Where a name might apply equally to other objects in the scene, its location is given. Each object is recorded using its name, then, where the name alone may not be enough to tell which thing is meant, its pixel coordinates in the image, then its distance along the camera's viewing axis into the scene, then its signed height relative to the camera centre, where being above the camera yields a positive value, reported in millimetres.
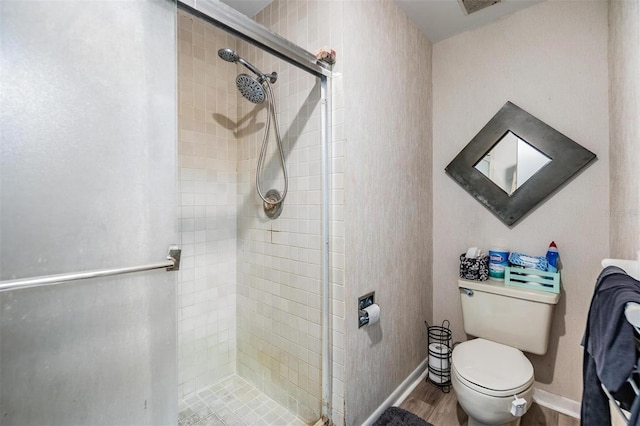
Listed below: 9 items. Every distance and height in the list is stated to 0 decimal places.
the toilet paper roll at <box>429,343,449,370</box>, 1825 -987
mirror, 1601 +275
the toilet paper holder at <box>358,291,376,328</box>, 1392 -508
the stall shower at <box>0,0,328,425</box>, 601 +4
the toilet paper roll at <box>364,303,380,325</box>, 1409 -534
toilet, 1242 -777
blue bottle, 1552 -282
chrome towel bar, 591 -158
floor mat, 1483 -1149
